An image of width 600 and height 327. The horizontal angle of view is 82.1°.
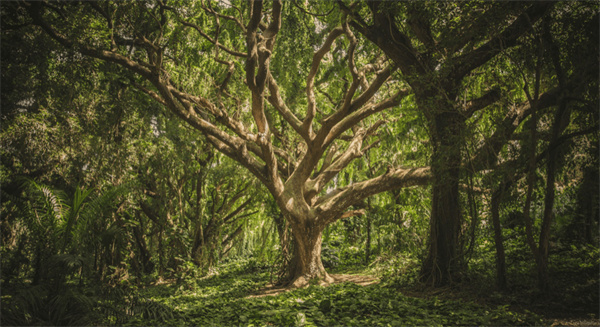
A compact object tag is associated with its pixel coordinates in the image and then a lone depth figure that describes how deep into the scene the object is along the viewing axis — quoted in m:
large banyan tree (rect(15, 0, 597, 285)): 4.32
